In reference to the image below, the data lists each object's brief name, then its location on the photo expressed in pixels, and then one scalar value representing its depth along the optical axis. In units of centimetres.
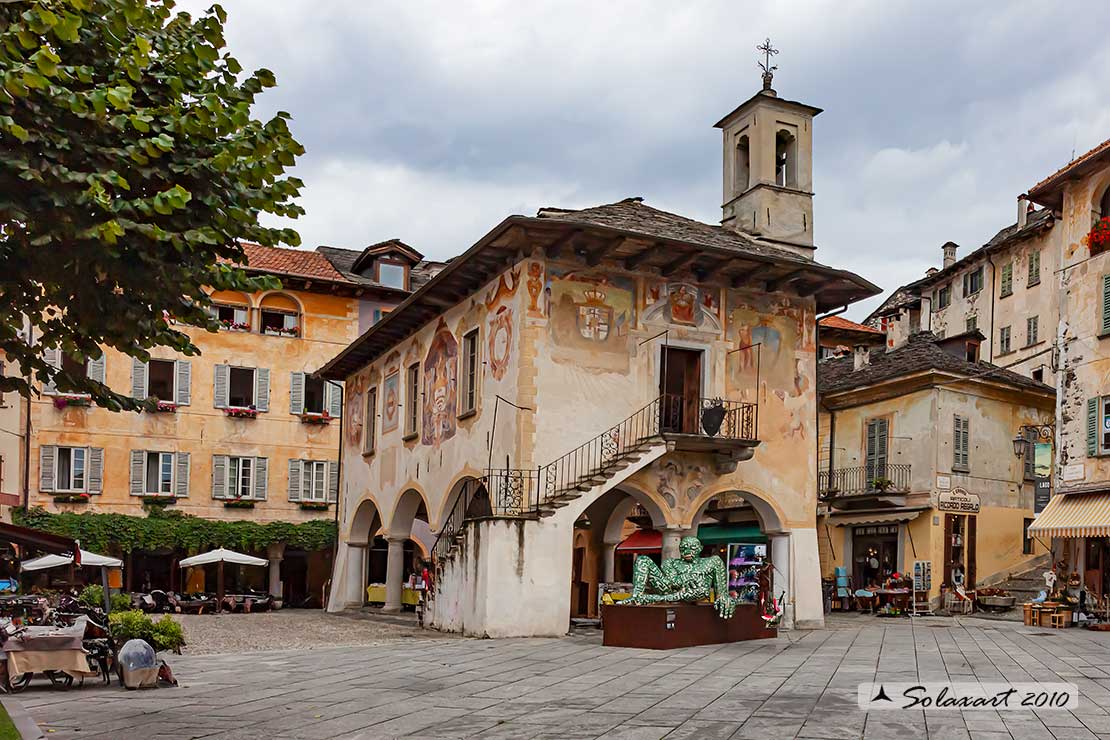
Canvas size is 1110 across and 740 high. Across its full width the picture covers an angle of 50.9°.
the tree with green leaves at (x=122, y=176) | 804
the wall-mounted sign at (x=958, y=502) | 3092
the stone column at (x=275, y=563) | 3809
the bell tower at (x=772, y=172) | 2669
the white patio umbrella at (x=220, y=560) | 3322
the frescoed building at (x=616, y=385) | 2094
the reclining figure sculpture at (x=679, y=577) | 1788
